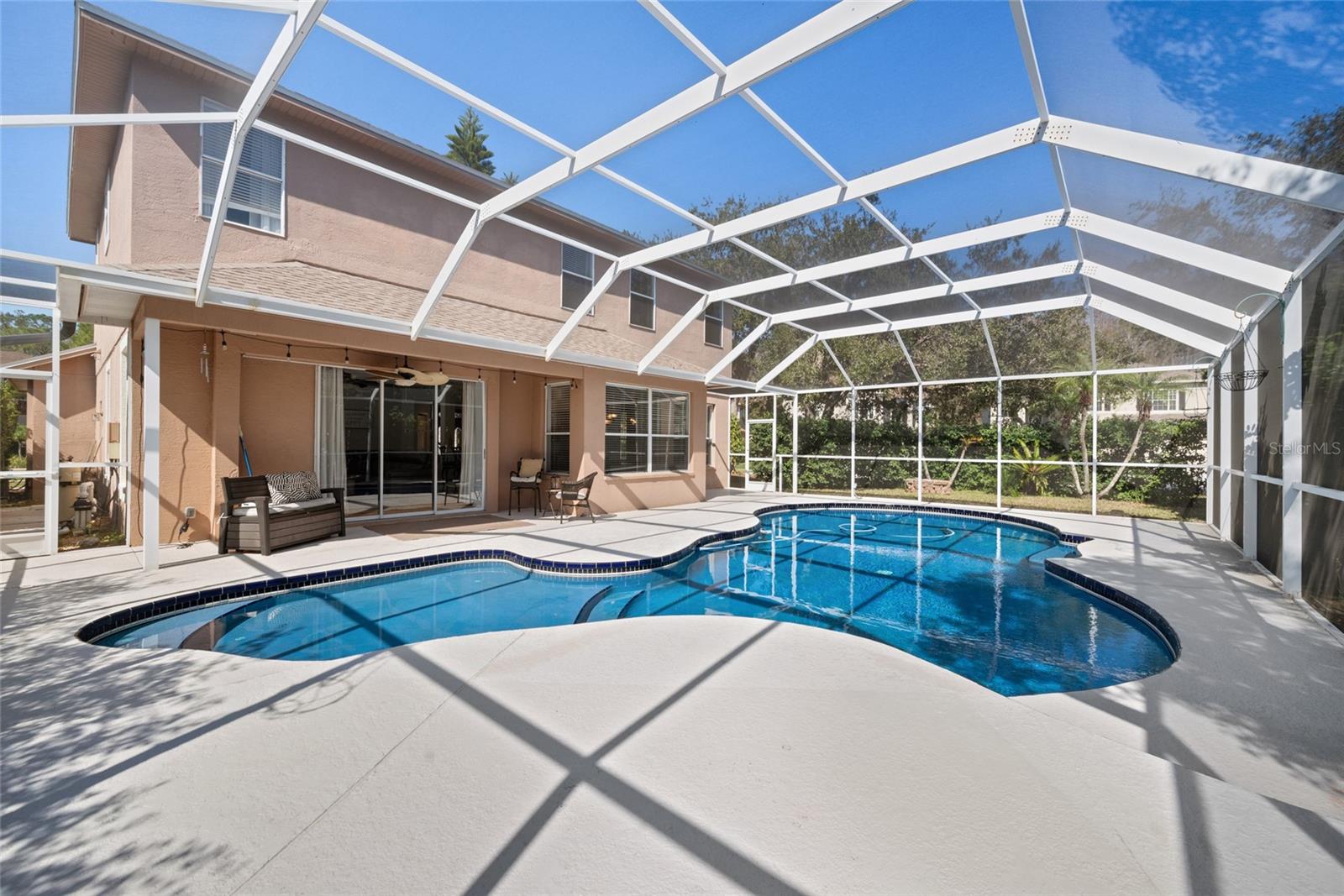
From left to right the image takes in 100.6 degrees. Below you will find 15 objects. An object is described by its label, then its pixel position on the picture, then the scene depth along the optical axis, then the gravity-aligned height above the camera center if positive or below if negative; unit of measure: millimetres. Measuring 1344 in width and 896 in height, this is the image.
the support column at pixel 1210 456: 9880 -223
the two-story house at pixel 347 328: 7086 +1647
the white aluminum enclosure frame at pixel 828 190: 4004 +2624
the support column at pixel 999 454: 12164 -246
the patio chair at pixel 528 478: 11086 -727
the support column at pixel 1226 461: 8727 -263
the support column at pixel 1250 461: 7000 -208
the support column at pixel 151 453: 5973 -139
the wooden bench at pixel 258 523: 6883 -1061
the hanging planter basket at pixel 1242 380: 6731 +828
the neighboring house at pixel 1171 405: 13703 +1057
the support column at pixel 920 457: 12852 -329
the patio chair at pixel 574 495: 9817 -983
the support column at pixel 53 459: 6734 -244
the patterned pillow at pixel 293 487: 7766 -670
